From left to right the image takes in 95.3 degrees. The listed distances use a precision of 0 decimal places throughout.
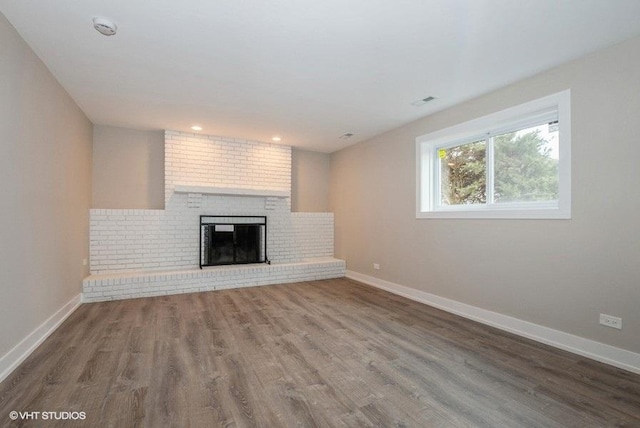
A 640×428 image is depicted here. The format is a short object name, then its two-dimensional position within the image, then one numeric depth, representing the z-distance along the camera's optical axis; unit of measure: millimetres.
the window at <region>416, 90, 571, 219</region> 2715
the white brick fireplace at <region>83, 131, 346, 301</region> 4402
